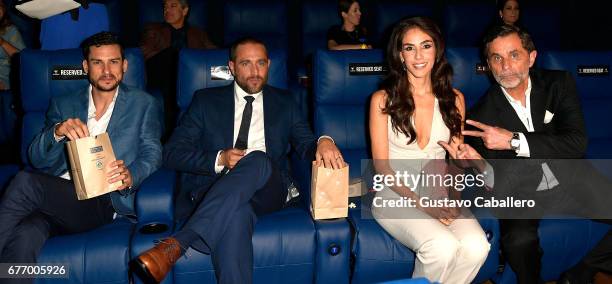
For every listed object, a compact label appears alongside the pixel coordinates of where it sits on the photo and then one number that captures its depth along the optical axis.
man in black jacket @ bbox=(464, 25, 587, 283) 2.15
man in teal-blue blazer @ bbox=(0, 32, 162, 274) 1.95
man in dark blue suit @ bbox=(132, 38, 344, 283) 1.92
